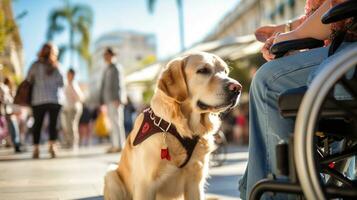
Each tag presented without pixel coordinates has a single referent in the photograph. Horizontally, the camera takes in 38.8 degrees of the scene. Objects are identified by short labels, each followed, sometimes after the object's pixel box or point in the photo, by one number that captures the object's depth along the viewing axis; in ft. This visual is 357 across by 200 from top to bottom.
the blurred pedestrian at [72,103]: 42.22
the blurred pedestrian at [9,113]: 38.24
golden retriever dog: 10.43
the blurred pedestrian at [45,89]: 31.09
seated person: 7.60
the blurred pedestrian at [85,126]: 63.93
